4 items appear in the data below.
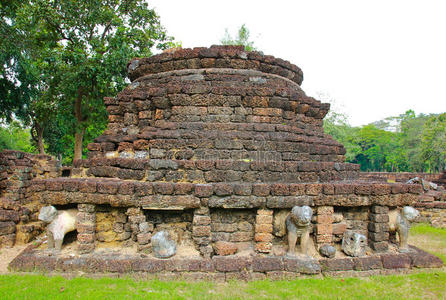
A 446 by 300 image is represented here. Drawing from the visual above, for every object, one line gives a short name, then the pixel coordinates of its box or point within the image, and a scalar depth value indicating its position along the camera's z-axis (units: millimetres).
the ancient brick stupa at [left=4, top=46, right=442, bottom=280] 4477
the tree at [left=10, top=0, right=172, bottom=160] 11930
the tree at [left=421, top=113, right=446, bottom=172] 23188
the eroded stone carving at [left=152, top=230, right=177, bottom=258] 4418
